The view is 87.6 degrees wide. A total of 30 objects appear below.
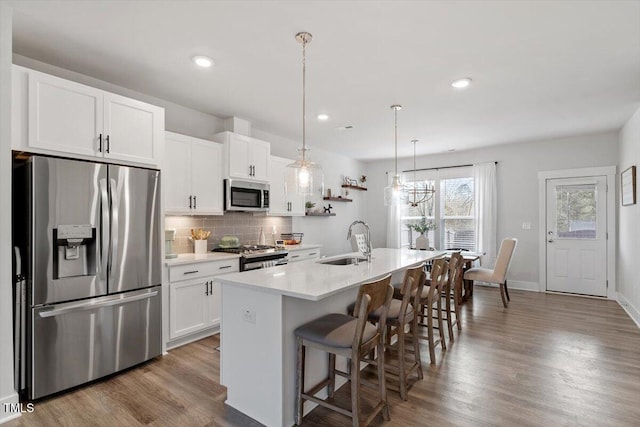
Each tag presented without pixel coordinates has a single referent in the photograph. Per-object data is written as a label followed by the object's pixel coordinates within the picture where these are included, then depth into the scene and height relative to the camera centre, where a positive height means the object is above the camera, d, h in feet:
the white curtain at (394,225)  24.48 -0.91
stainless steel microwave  13.79 +0.74
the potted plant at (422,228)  19.20 -1.01
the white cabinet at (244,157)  13.79 +2.44
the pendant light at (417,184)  22.40 +2.04
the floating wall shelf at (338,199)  21.29 +0.91
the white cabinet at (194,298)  10.96 -2.96
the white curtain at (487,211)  20.66 +0.12
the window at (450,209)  21.95 +0.27
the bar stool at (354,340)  6.31 -2.54
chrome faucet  10.71 -1.28
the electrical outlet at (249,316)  7.24 -2.26
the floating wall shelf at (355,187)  23.21 +1.86
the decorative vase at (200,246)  13.30 -1.36
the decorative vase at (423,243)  19.16 -1.74
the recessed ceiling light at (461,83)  10.93 +4.35
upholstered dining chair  16.29 -2.91
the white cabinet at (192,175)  11.88 +1.40
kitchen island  6.82 -2.60
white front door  18.02 -1.24
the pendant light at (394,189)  13.61 +0.98
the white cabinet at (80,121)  7.93 +2.46
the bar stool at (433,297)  9.81 -2.62
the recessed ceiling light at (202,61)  9.36 +4.35
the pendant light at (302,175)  8.95 +1.03
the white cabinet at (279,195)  16.38 +0.90
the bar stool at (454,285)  11.56 -2.99
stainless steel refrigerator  7.82 -1.53
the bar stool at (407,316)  7.96 -2.63
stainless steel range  13.09 -1.78
